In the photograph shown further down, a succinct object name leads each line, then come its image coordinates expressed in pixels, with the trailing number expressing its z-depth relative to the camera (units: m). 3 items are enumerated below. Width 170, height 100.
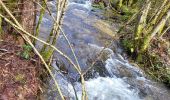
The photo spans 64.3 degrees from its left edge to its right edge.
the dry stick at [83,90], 1.87
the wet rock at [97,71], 3.55
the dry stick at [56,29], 2.61
